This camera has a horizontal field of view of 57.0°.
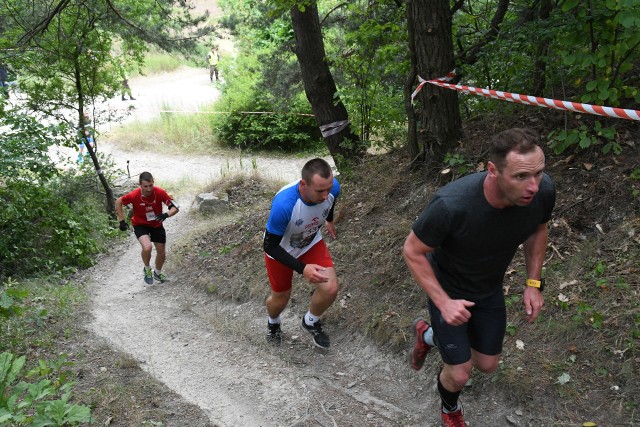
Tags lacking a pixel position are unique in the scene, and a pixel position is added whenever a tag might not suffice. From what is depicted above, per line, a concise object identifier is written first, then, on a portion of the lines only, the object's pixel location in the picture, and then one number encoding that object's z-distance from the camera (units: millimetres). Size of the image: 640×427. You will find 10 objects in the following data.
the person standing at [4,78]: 9706
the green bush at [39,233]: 10539
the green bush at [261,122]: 20531
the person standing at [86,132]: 13648
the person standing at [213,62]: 29875
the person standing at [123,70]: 14578
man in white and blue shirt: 5027
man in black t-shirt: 3322
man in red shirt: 8961
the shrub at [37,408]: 3137
